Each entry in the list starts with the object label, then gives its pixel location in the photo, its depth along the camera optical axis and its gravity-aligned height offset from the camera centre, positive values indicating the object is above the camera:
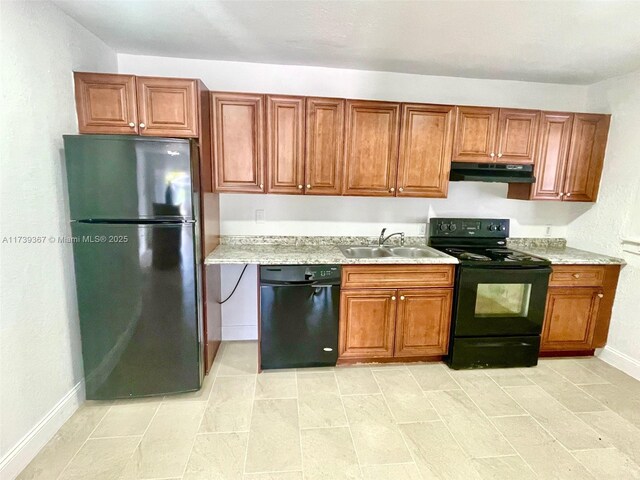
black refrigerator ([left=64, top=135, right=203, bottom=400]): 2.00 -0.47
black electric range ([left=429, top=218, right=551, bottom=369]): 2.64 -0.91
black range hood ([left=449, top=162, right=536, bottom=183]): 2.73 +0.21
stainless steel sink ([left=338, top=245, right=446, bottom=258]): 2.94 -0.51
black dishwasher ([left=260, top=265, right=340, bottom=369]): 2.49 -0.94
